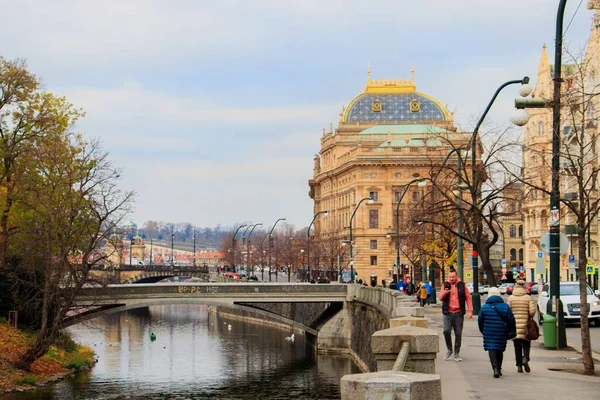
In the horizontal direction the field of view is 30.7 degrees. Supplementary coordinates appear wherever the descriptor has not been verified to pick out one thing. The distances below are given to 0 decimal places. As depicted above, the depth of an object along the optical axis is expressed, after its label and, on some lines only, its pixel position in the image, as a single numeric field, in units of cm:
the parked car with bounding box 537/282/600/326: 3850
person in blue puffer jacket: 1914
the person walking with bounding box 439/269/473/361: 2306
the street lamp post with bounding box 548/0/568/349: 2369
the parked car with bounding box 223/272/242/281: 12662
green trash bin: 2645
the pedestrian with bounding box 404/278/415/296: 6984
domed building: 13350
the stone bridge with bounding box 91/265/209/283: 15480
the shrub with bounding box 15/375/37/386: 4859
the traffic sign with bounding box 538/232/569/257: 2553
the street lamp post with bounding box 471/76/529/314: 3656
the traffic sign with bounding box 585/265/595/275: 6016
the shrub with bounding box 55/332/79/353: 6125
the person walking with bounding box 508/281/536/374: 2058
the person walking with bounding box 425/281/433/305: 6041
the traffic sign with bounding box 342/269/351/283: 11829
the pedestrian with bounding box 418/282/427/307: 5647
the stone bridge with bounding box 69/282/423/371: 5953
